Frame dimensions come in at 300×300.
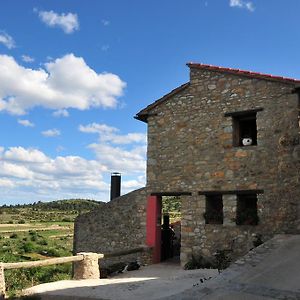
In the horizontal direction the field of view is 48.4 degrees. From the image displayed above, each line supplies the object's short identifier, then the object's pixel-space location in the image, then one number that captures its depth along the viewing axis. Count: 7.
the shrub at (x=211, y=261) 9.69
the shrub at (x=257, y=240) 9.35
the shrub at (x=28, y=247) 31.26
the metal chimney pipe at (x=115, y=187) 13.49
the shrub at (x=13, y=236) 42.54
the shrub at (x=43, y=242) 36.63
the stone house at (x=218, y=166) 9.37
